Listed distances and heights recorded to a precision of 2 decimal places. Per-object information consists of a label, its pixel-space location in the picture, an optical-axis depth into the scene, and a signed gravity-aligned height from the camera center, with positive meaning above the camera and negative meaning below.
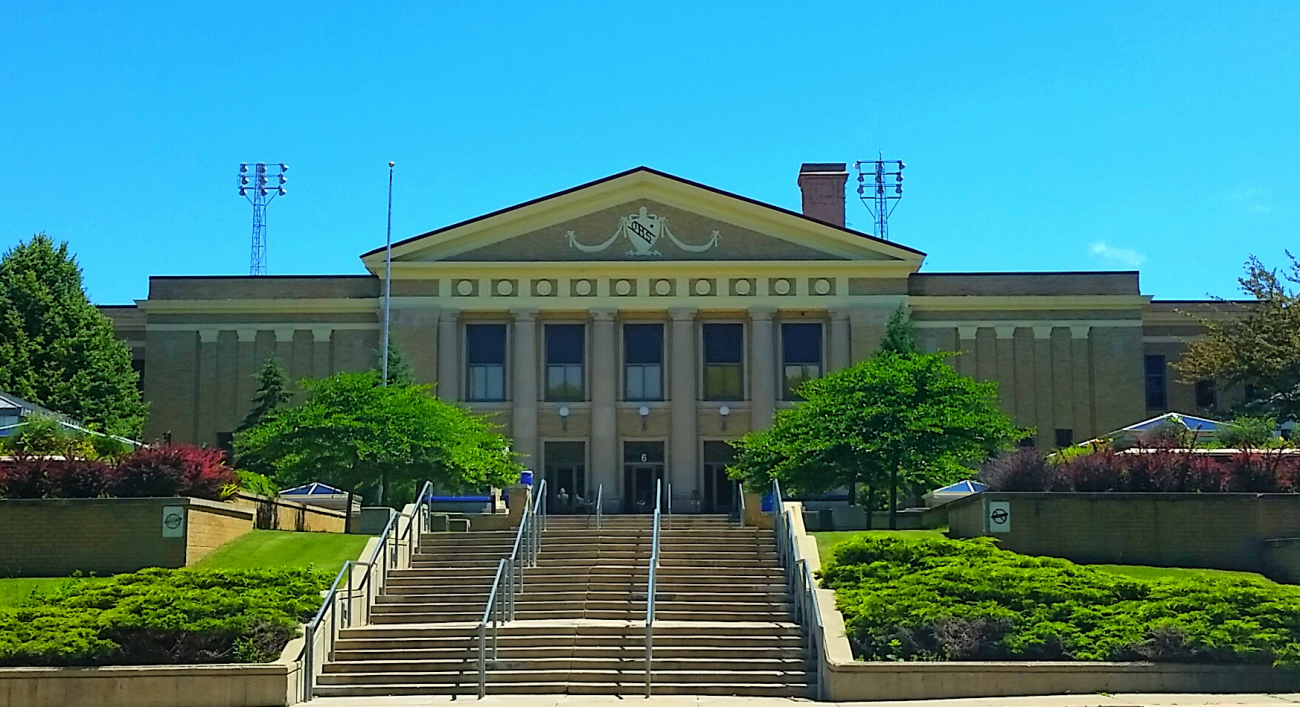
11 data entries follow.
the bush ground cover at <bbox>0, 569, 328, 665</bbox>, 18.16 -1.74
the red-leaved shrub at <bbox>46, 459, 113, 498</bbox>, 24.58 +0.19
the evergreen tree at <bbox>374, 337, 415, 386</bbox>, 45.72 +3.95
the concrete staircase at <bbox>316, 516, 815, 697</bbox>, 18.88 -1.90
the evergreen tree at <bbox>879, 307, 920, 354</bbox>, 45.78 +5.04
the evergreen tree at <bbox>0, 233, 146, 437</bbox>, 44.09 +4.47
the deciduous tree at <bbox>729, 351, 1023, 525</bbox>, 29.02 +1.20
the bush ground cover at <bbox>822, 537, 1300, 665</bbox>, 17.56 -1.58
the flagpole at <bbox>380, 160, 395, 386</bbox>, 42.56 +6.57
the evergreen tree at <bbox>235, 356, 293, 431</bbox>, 47.09 +3.22
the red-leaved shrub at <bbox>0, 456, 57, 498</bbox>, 24.41 +0.20
